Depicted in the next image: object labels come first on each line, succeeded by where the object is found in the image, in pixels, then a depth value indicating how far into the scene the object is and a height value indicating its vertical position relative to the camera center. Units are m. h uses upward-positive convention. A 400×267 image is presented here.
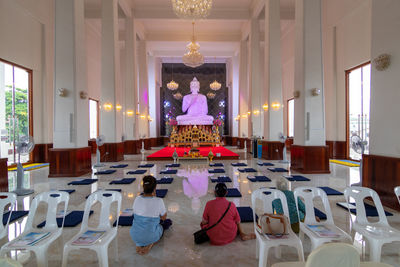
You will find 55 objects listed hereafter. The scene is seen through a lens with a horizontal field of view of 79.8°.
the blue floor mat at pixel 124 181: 6.23 -1.29
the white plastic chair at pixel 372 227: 2.22 -1.00
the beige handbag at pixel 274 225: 2.28 -0.90
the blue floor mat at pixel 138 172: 7.72 -1.28
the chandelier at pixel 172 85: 19.69 +3.90
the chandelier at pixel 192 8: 8.39 +4.45
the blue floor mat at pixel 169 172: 7.72 -1.28
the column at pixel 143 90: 15.48 +2.77
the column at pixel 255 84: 12.91 +2.59
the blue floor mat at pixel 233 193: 4.91 -1.28
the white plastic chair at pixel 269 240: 2.12 -0.99
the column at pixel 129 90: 13.09 +2.33
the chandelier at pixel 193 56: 13.03 +4.21
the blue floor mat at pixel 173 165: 9.05 -1.27
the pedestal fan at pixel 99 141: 8.86 -0.31
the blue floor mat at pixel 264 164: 9.17 -1.24
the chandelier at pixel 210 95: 22.56 +3.52
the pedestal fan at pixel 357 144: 5.36 -0.30
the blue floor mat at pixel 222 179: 6.32 -1.28
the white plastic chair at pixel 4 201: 2.43 -0.71
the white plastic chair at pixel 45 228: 2.12 -0.99
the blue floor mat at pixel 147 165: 9.00 -1.26
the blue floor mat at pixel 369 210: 3.84 -1.33
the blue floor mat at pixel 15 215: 3.69 -1.31
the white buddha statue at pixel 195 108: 20.11 +2.14
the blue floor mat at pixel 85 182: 6.23 -1.30
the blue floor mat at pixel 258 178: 6.36 -1.27
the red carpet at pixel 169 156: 11.08 -1.13
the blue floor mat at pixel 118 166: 9.08 -1.27
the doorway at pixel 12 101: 8.81 +1.25
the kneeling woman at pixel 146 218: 2.66 -0.96
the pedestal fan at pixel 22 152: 5.21 -0.44
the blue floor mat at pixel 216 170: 7.83 -1.28
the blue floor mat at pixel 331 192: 4.95 -1.29
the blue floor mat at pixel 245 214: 3.62 -1.32
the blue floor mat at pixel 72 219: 3.49 -1.33
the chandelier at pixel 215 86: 19.90 +3.86
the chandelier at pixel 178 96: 22.61 +3.47
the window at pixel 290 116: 15.48 +1.01
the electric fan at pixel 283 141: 9.53 -0.40
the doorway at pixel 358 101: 9.45 +1.23
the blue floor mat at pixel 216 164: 9.19 -1.26
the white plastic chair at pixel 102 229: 2.13 -1.00
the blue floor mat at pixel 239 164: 9.08 -1.25
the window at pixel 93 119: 14.73 +0.89
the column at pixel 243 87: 15.85 +2.97
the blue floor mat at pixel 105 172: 7.66 -1.27
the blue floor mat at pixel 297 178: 6.36 -1.28
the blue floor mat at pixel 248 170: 7.85 -1.26
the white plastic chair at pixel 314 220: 2.25 -0.98
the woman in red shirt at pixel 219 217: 2.75 -1.02
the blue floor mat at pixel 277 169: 7.80 -1.26
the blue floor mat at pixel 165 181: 6.20 -1.28
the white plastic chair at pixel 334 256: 1.19 -0.62
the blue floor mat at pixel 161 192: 4.96 -1.29
